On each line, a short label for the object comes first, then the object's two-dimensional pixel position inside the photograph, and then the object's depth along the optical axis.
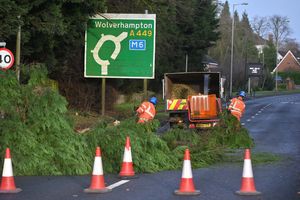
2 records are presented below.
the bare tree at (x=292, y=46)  166.00
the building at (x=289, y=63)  162.25
